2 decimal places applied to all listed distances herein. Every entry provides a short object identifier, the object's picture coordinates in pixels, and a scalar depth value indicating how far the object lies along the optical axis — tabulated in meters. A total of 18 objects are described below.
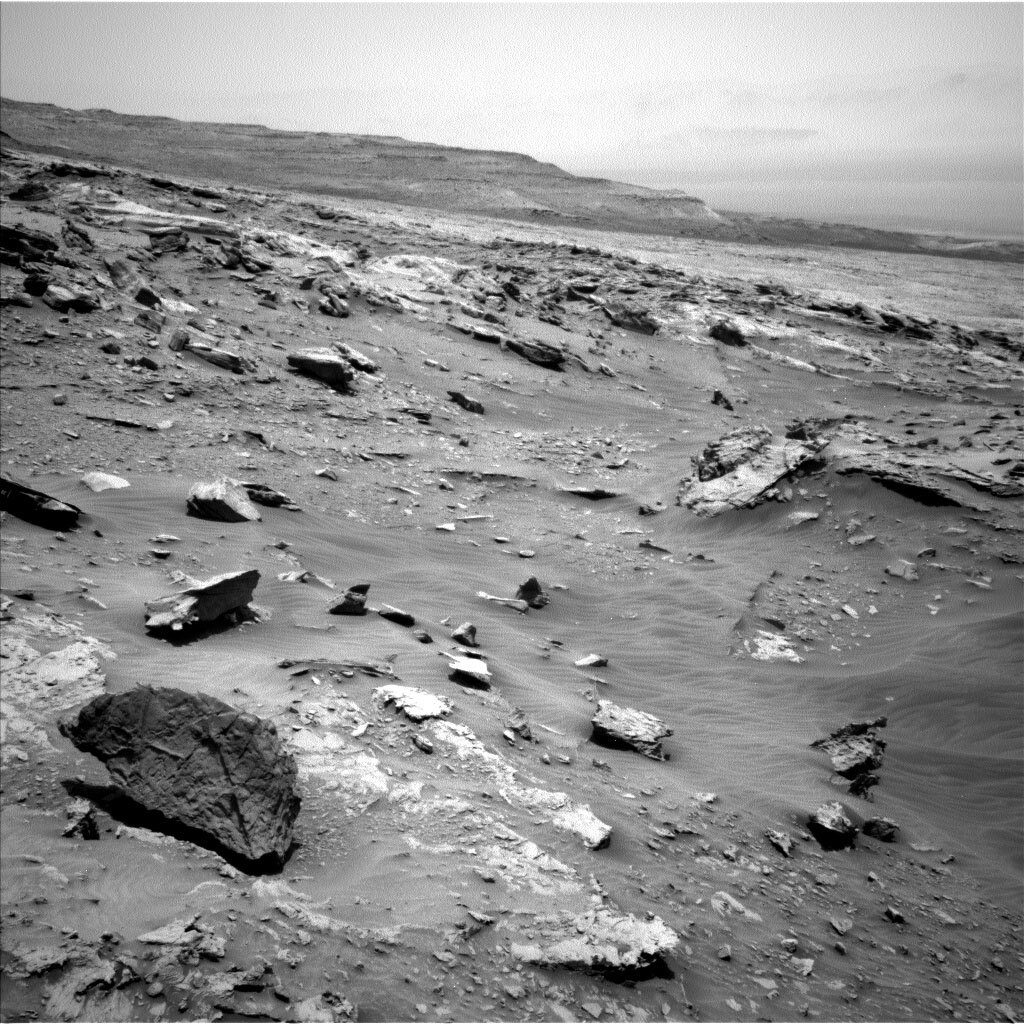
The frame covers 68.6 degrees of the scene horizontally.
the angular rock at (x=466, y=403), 11.69
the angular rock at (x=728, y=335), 16.58
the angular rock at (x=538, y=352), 13.73
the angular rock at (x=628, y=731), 5.15
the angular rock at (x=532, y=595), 7.22
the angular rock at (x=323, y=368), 10.86
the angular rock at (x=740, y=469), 9.63
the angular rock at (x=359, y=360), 11.72
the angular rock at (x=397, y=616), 6.00
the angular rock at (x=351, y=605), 5.79
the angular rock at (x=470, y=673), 5.17
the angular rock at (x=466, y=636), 6.00
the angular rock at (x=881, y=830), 5.03
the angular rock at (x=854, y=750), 5.60
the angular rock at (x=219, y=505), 6.83
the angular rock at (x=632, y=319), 16.45
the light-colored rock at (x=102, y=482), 6.82
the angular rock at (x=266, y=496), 7.62
